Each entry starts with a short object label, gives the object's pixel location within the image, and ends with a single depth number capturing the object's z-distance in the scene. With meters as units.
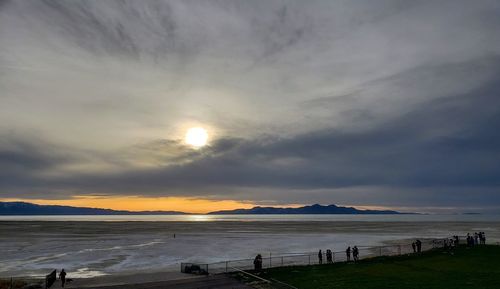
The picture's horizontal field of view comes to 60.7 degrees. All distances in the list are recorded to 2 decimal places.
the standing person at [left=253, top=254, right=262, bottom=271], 41.41
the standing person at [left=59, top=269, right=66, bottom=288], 36.20
